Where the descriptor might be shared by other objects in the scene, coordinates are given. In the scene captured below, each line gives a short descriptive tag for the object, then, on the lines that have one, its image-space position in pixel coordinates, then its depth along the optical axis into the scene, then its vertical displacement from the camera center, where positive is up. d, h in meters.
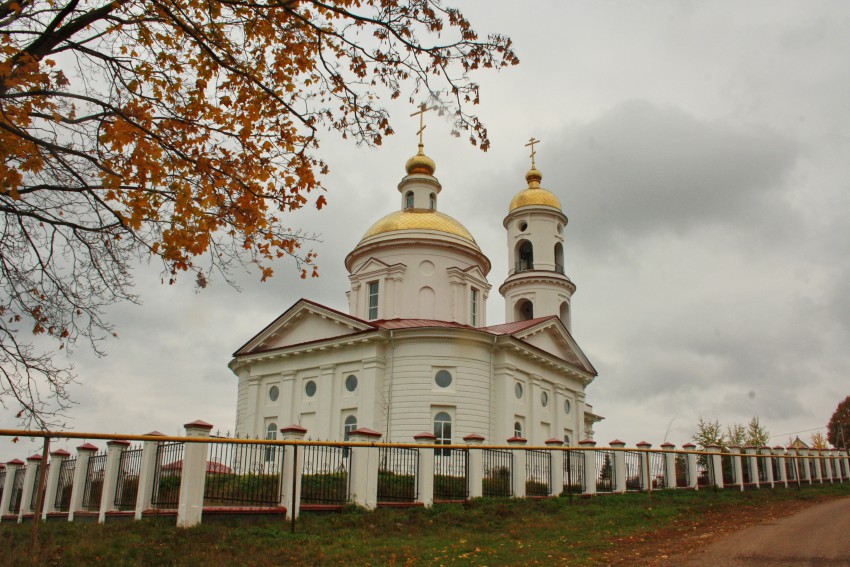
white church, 26.77 +4.68
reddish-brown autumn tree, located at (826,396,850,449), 63.44 +4.84
